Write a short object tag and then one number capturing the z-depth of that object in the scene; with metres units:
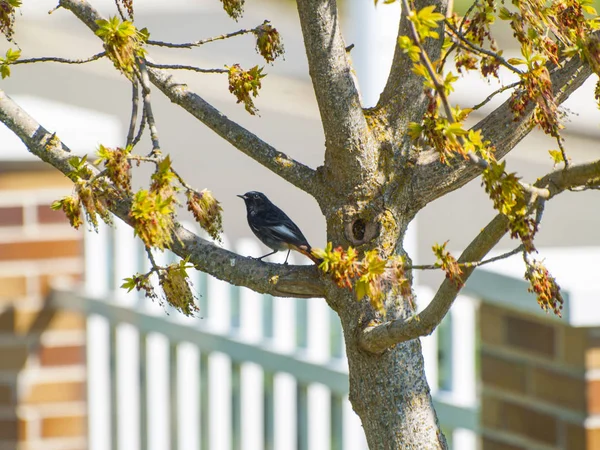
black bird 6.51
